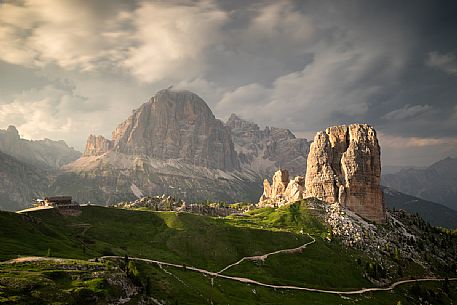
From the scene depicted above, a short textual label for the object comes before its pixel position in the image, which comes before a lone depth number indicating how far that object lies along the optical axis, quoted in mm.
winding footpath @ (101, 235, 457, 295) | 138788
